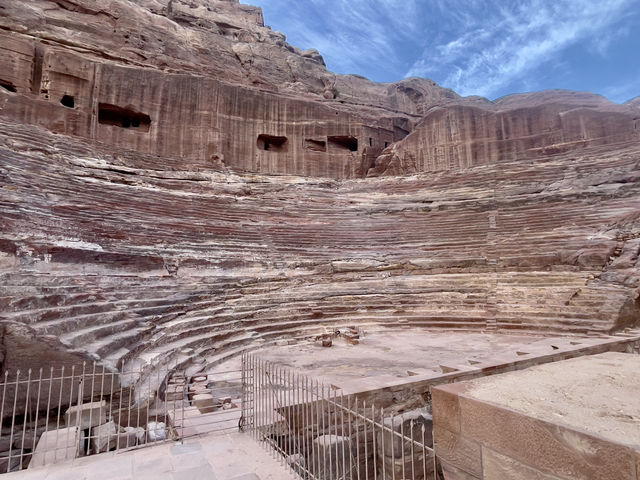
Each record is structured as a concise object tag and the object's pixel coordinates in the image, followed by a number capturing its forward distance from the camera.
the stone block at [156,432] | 4.21
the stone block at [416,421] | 4.87
